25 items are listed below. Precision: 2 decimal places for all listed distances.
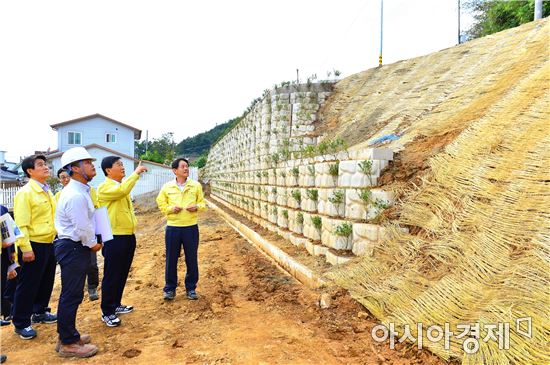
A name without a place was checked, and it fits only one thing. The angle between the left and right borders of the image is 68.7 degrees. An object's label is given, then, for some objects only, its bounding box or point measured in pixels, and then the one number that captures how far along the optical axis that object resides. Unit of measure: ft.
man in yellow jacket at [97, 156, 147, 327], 14.23
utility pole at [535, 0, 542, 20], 30.60
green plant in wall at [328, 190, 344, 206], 18.63
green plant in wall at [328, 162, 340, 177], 19.77
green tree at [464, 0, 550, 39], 40.09
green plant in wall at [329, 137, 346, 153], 21.22
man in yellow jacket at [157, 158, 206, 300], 16.71
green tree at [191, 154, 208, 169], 119.24
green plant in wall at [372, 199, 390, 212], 15.96
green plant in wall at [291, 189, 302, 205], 24.38
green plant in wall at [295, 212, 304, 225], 23.38
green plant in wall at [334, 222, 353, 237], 17.43
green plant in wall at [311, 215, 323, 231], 20.48
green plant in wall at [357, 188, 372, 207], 16.57
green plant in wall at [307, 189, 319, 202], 21.70
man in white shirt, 11.58
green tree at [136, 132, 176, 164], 166.11
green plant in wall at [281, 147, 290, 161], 29.99
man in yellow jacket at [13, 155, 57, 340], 13.42
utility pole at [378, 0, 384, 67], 42.52
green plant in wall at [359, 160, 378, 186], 17.25
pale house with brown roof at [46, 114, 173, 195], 90.99
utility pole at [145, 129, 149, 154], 162.87
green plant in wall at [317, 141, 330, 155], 22.31
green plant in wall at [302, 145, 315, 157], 24.13
